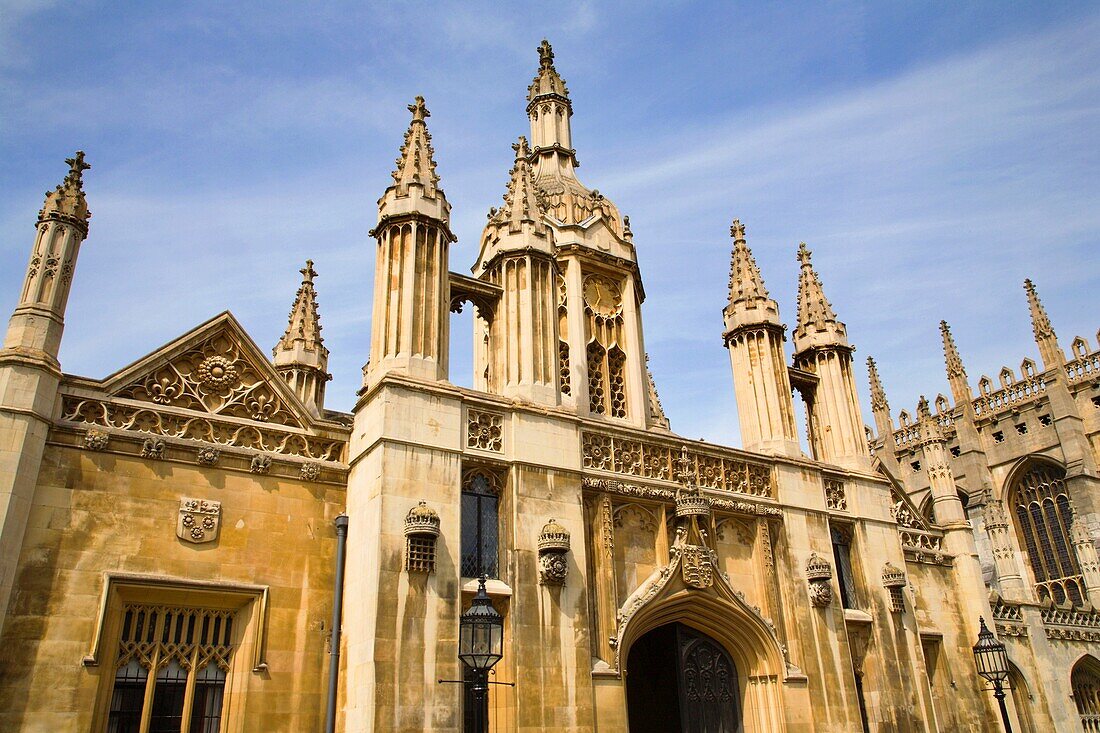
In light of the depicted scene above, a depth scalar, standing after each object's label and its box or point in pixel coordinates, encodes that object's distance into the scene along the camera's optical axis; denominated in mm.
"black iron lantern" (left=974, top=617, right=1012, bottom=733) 18828
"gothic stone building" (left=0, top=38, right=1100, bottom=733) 13602
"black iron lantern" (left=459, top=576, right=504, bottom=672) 12070
